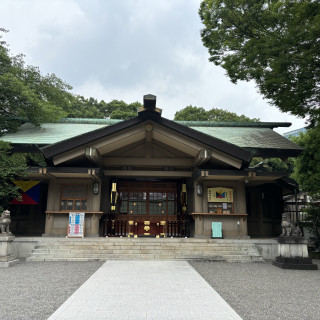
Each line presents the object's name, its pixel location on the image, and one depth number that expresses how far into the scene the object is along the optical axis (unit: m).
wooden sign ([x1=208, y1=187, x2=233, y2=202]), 11.70
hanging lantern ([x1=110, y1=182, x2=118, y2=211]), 12.26
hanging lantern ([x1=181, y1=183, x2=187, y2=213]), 12.52
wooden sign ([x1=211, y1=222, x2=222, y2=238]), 11.09
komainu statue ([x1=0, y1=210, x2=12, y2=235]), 8.55
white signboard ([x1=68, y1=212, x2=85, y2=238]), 10.72
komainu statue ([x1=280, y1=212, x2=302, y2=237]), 8.62
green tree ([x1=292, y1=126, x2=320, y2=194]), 10.01
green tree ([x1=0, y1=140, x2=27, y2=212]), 9.84
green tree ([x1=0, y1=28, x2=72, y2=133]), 11.56
